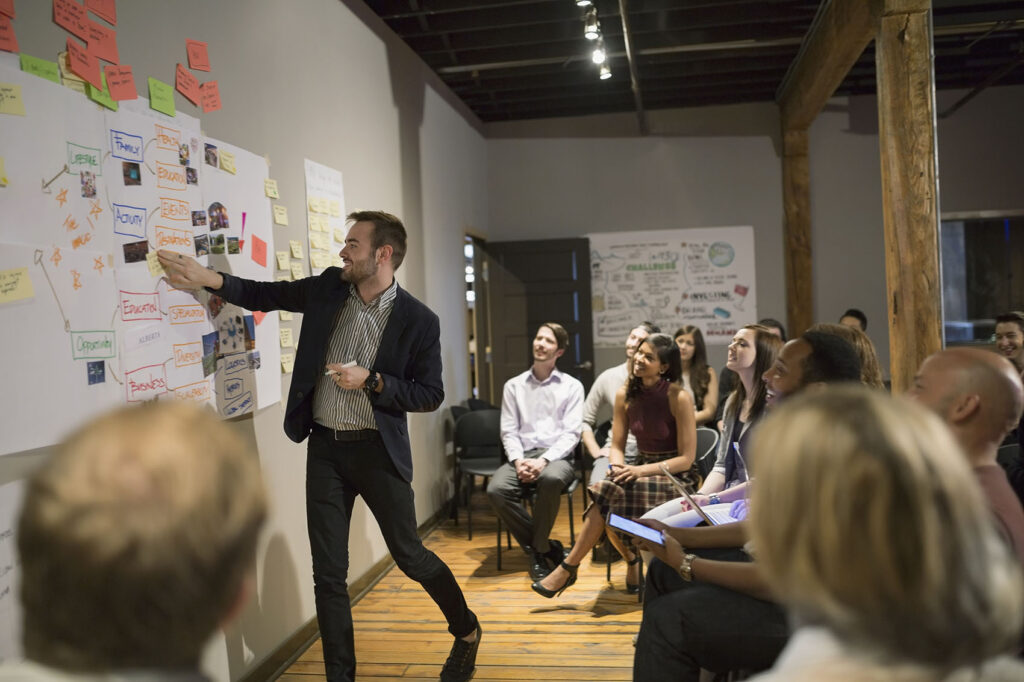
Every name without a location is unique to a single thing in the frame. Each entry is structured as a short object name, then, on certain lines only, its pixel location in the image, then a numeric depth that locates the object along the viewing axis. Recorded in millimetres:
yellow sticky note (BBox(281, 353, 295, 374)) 3196
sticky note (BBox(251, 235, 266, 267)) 2979
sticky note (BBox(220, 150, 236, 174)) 2764
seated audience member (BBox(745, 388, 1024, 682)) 775
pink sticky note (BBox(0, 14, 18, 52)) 1809
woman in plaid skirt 3527
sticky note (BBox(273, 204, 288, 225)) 3170
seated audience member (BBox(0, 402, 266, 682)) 698
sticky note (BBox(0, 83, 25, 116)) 1811
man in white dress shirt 4184
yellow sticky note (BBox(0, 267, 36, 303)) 1782
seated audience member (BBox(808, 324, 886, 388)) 2617
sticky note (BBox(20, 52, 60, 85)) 1885
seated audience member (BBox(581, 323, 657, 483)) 4059
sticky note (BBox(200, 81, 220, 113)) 2695
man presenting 2617
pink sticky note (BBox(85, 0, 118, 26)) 2121
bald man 1486
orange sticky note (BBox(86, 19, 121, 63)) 2125
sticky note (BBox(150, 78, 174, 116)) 2381
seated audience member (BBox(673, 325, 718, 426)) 4840
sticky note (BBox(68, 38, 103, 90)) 2039
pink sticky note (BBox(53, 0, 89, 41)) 1999
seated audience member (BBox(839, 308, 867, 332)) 6066
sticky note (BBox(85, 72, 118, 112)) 2104
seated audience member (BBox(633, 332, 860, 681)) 1794
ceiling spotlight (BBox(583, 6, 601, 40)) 4223
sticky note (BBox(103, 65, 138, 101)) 2199
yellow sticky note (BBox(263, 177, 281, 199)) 3092
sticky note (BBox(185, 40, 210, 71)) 2615
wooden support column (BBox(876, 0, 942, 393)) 3635
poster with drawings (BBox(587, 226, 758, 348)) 7176
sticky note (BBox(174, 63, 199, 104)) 2535
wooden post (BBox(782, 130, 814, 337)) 6934
